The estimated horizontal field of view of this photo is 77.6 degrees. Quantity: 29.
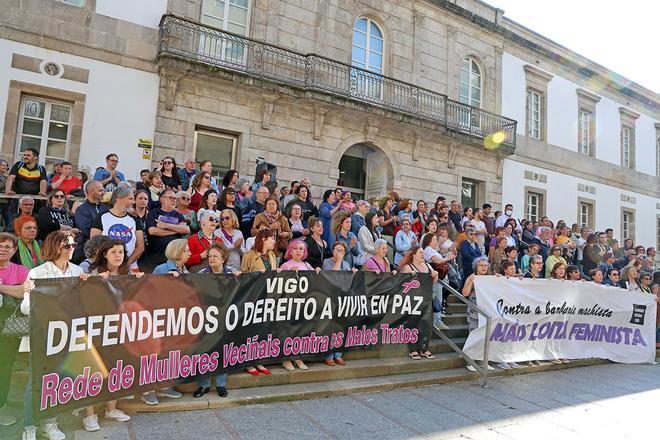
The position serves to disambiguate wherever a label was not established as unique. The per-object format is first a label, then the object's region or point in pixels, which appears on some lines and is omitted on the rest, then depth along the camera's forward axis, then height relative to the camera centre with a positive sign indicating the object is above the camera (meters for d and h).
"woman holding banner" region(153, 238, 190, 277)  4.36 -0.15
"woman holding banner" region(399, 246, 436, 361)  6.02 -0.16
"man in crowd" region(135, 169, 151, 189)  6.60 +0.92
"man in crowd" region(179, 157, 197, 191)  7.78 +1.34
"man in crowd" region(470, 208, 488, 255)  10.16 +0.88
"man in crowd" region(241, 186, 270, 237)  6.68 +0.62
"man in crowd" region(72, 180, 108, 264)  4.83 +0.29
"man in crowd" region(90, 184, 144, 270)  4.69 +0.15
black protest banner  3.29 -0.83
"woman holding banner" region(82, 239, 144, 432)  3.64 -0.25
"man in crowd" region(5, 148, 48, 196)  6.55 +0.89
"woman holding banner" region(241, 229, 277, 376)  4.96 -0.10
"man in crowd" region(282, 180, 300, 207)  8.15 +1.08
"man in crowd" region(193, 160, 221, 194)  7.50 +1.39
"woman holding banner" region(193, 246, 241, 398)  4.23 -0.29
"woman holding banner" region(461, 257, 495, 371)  6.21 -0.53
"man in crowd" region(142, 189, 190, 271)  5.17 +0.16
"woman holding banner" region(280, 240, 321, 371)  5.23 -0.10
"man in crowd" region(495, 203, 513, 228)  12.25 +1.37
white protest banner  6.31 -0.96
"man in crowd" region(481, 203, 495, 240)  11.20 +1.13
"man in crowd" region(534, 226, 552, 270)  10.80 +0.72
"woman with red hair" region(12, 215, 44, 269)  4.34 -0.15
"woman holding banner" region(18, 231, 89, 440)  3.12 -0.33
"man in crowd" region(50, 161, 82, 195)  7.08 +0.93
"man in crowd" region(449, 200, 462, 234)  10.98 +1.20
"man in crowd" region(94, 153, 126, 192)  7.19 +1.13
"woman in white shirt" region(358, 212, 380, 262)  7.06 +0.34
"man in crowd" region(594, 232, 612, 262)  11.22 +0.63
